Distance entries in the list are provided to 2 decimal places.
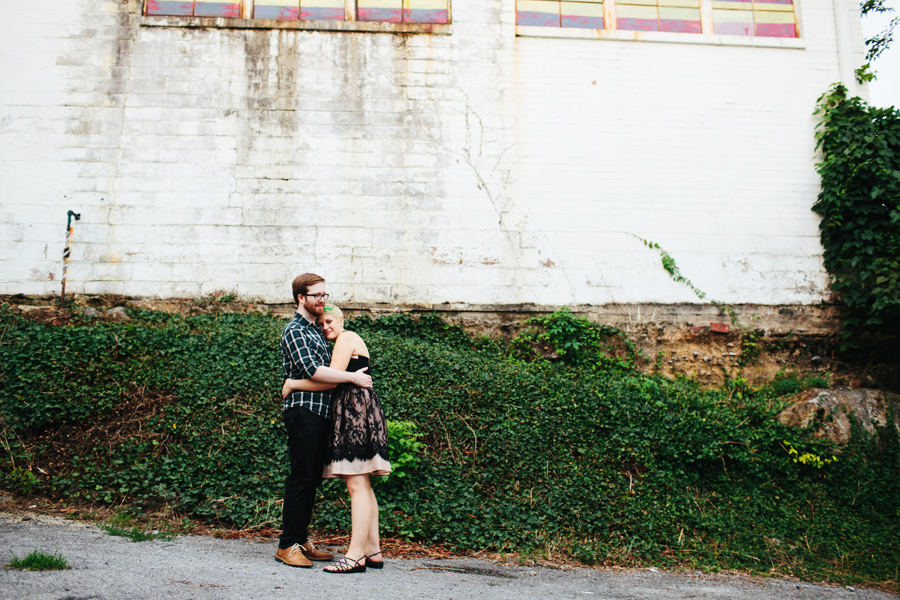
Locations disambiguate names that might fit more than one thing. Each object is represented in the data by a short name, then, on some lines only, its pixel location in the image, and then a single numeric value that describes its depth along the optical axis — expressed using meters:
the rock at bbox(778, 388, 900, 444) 6.59
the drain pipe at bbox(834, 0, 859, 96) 8.47
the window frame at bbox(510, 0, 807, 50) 8.41
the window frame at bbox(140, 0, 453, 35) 8.07
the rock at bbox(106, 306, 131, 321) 7.41
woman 3.48
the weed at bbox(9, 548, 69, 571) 3.11
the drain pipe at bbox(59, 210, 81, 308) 7.63
